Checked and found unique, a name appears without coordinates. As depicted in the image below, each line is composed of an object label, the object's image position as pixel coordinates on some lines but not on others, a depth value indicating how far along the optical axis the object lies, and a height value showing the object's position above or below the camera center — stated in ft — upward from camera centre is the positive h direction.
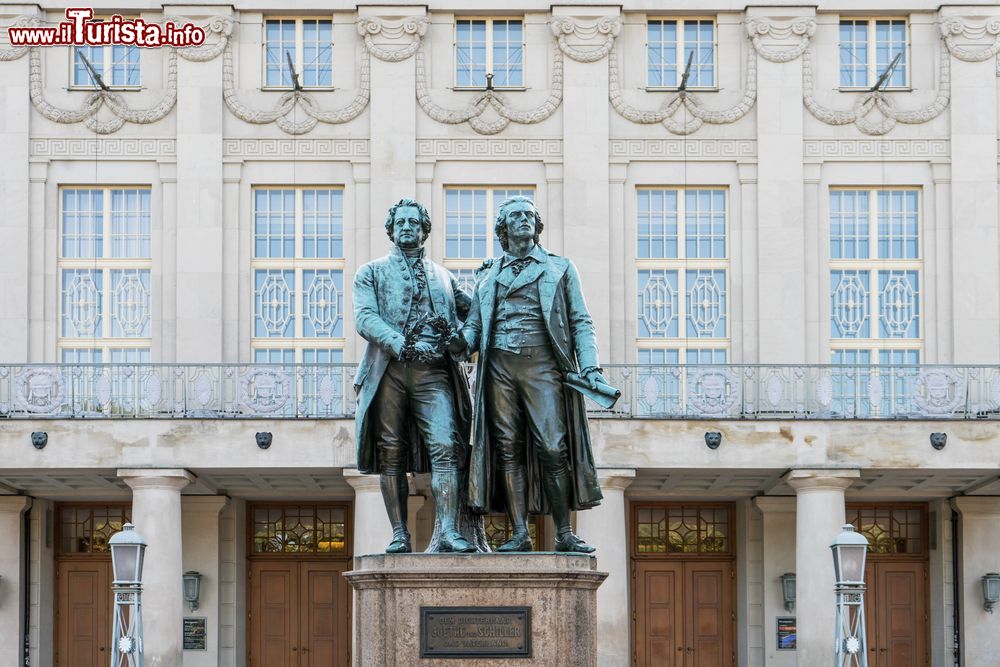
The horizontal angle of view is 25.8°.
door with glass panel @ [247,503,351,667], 129.70 -13.56
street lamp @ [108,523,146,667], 88.28 -8.77
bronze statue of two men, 50.21 -0.69
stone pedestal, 48.11 -5.24
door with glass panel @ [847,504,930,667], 130.00 -13.49
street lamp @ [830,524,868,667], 89.82 -9.02
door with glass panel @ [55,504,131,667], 128.88 -13.23
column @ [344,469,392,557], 111.24 -8.06
